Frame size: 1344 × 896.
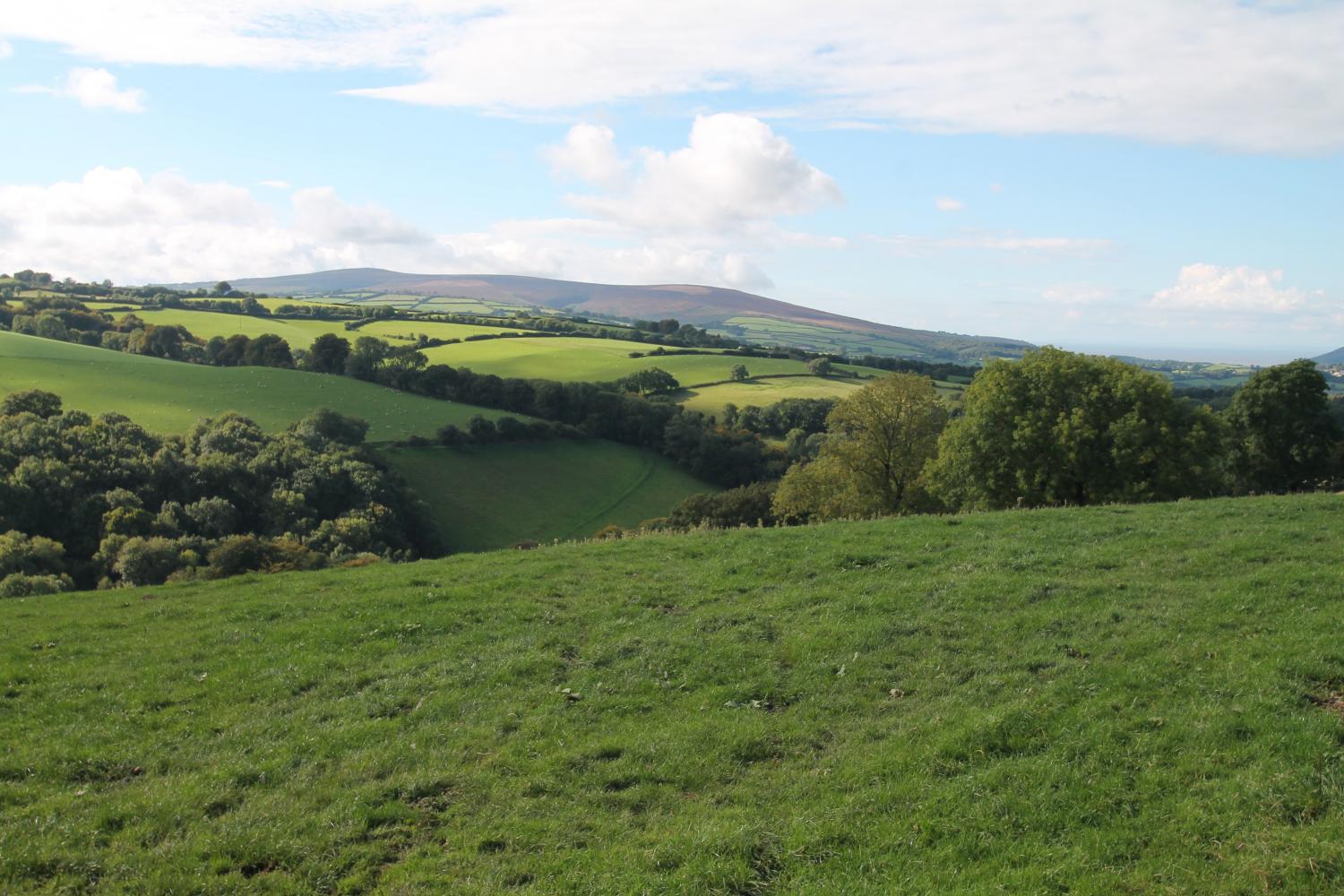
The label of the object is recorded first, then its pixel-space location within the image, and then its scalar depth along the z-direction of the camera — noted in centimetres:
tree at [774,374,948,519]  4491
